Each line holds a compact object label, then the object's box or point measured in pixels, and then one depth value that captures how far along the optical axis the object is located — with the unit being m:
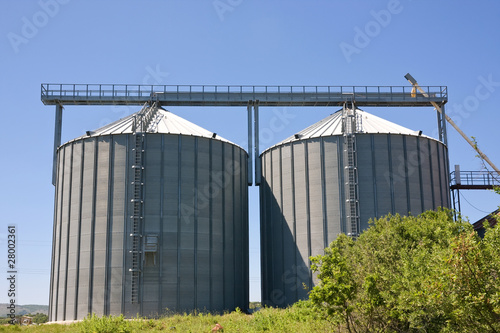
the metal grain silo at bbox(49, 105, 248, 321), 38.66
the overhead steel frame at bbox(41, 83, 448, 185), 49.16
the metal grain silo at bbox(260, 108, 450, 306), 41.50
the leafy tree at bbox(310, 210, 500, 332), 14.80
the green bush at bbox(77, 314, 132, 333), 30.83
